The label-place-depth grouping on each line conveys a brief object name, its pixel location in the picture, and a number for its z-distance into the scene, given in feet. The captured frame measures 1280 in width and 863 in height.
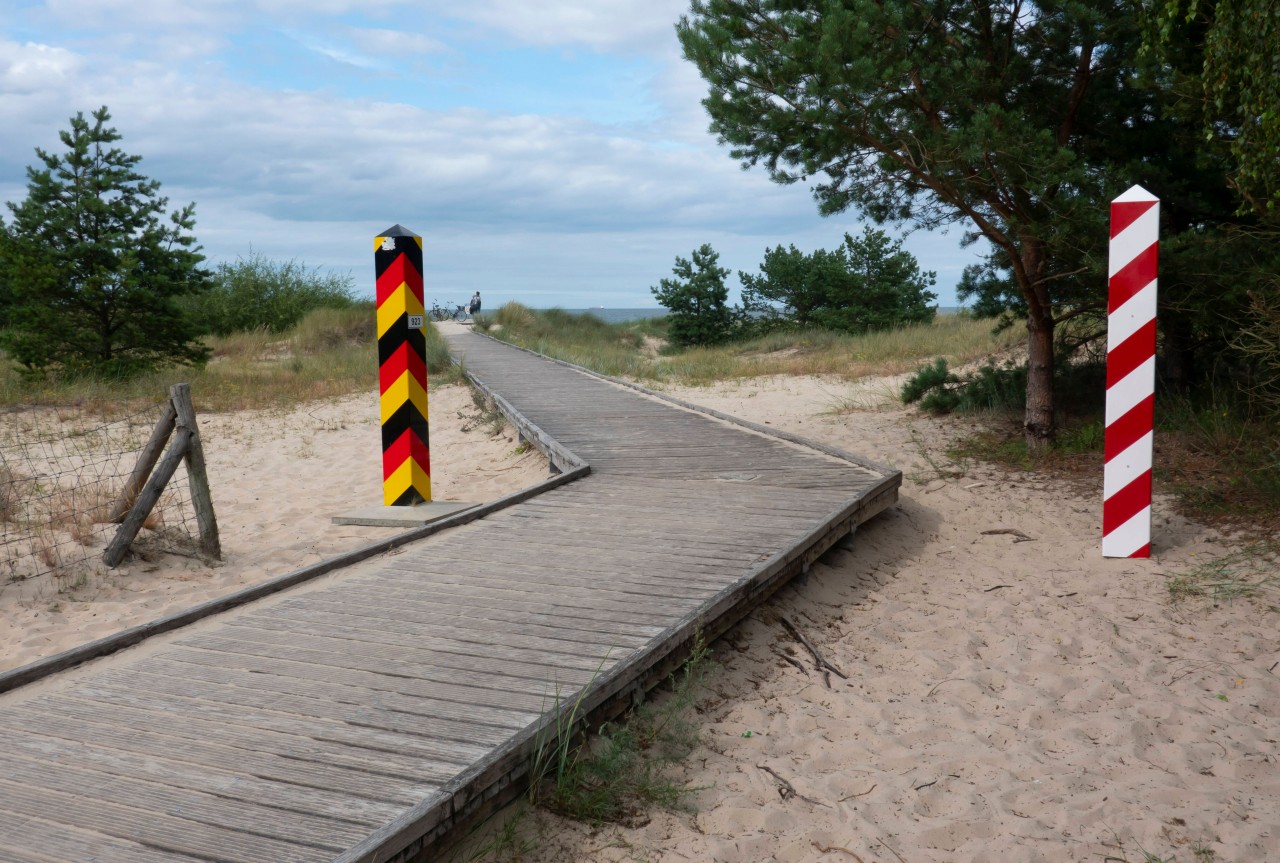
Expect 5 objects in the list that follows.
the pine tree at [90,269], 49.06
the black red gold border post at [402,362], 21.47
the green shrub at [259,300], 87.92
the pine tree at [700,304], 92.17
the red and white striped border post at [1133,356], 17.88
